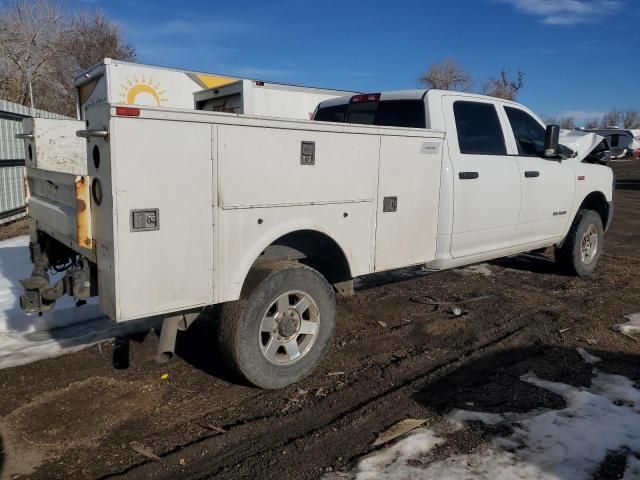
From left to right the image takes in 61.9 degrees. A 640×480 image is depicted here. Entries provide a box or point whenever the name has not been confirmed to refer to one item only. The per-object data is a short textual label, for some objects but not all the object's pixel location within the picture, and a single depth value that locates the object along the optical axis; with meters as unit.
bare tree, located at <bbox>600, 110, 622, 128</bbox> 112.31
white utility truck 3.09
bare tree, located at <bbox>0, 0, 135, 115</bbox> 28.19
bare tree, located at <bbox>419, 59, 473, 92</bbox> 50.81
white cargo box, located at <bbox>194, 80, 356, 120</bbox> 10.76
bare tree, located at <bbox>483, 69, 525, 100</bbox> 48.09
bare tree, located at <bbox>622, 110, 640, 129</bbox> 111.69
